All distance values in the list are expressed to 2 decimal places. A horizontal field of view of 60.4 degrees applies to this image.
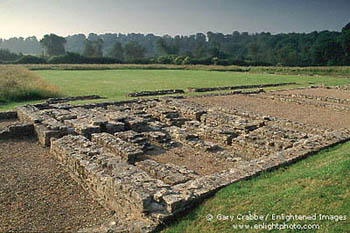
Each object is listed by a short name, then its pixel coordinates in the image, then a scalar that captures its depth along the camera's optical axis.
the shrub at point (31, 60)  57.30
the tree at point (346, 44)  62.83
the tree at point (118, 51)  90.06
